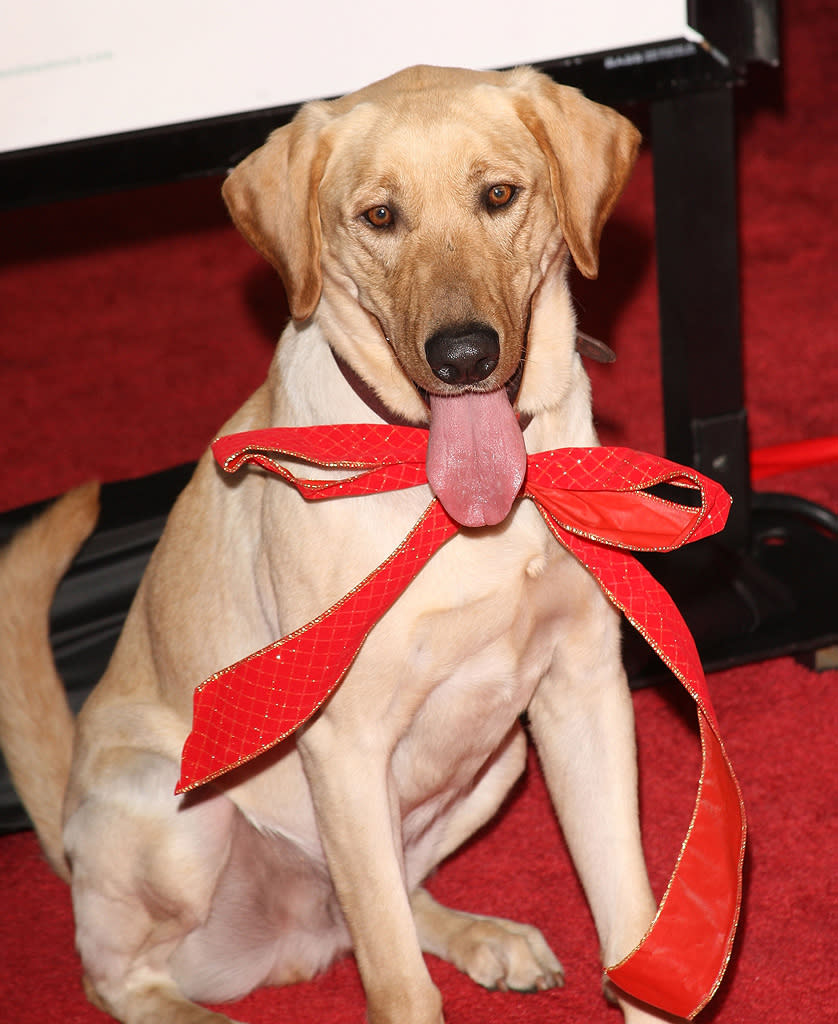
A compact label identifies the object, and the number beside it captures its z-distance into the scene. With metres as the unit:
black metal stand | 2.54
